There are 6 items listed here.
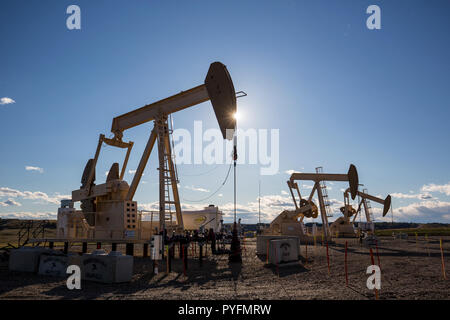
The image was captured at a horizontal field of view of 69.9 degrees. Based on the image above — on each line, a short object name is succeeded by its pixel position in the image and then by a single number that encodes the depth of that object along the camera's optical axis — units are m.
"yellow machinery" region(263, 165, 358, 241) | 23.19
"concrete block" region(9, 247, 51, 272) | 9.89
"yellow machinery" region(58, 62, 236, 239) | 13.05
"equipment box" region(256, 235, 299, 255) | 15.20
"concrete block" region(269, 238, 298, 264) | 11.14
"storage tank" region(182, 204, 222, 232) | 29.28
